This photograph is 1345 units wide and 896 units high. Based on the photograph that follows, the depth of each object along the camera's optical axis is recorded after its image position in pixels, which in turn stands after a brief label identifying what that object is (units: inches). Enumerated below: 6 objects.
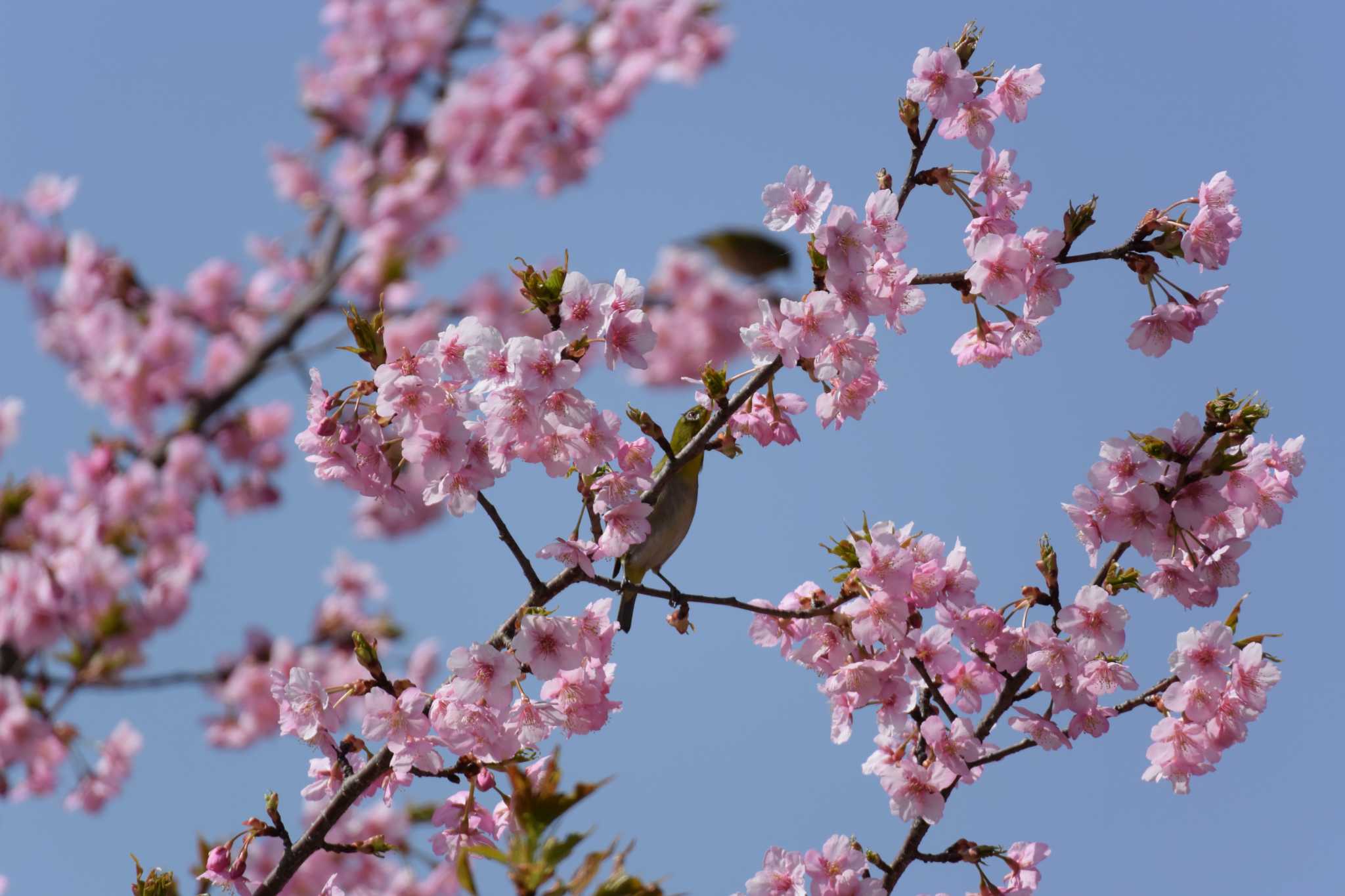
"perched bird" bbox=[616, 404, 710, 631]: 319.0
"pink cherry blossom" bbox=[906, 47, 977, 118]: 279.4
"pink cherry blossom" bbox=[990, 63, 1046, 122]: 289.7
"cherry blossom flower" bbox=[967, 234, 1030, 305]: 271.4
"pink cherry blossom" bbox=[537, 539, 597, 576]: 255.0
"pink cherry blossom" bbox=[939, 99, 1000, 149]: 287.7
